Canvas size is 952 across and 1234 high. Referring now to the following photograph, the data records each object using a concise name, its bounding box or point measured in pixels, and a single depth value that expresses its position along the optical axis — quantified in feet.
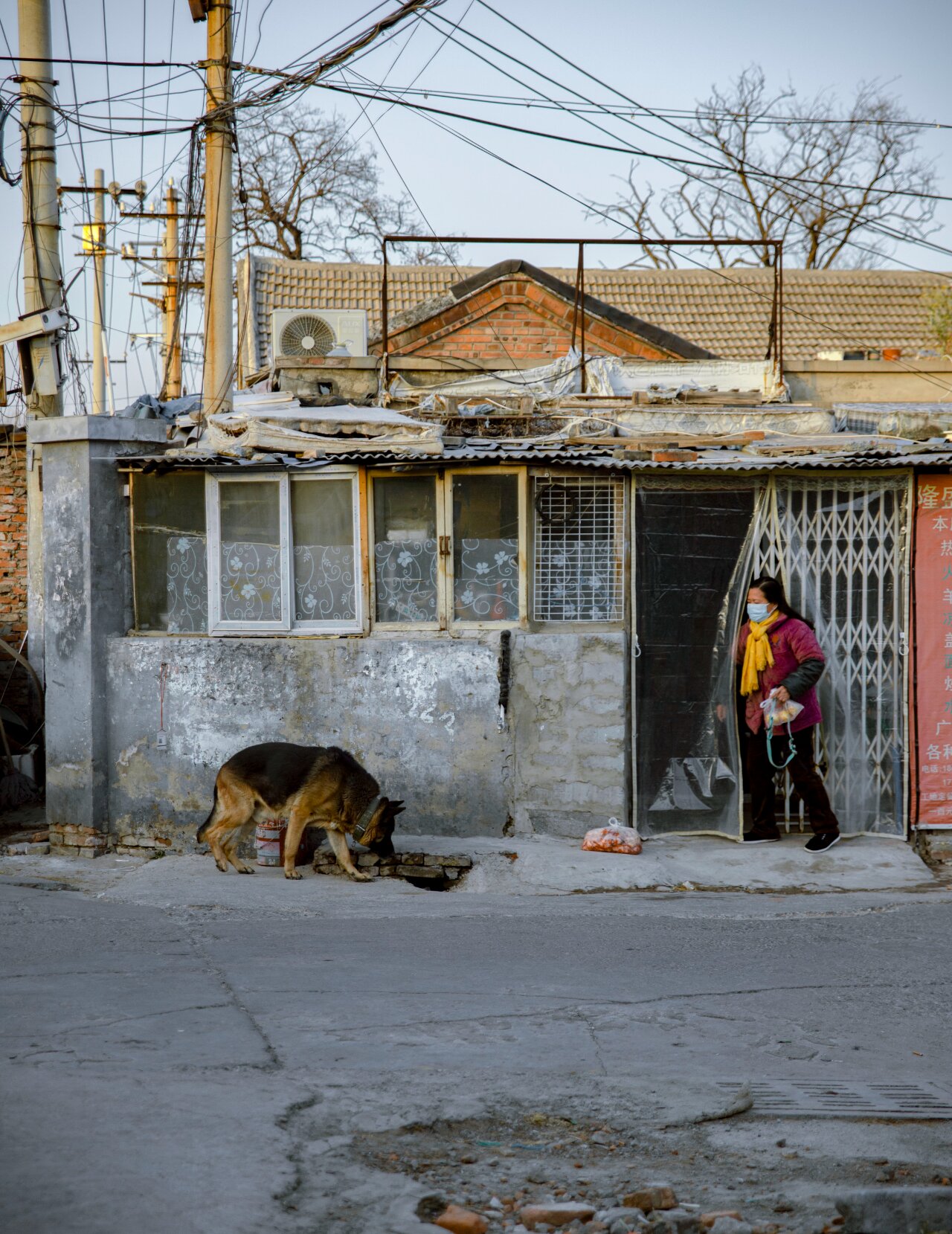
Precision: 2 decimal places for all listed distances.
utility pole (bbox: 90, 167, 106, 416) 80.33
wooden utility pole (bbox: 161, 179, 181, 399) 78.43
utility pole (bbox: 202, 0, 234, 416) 38.78
